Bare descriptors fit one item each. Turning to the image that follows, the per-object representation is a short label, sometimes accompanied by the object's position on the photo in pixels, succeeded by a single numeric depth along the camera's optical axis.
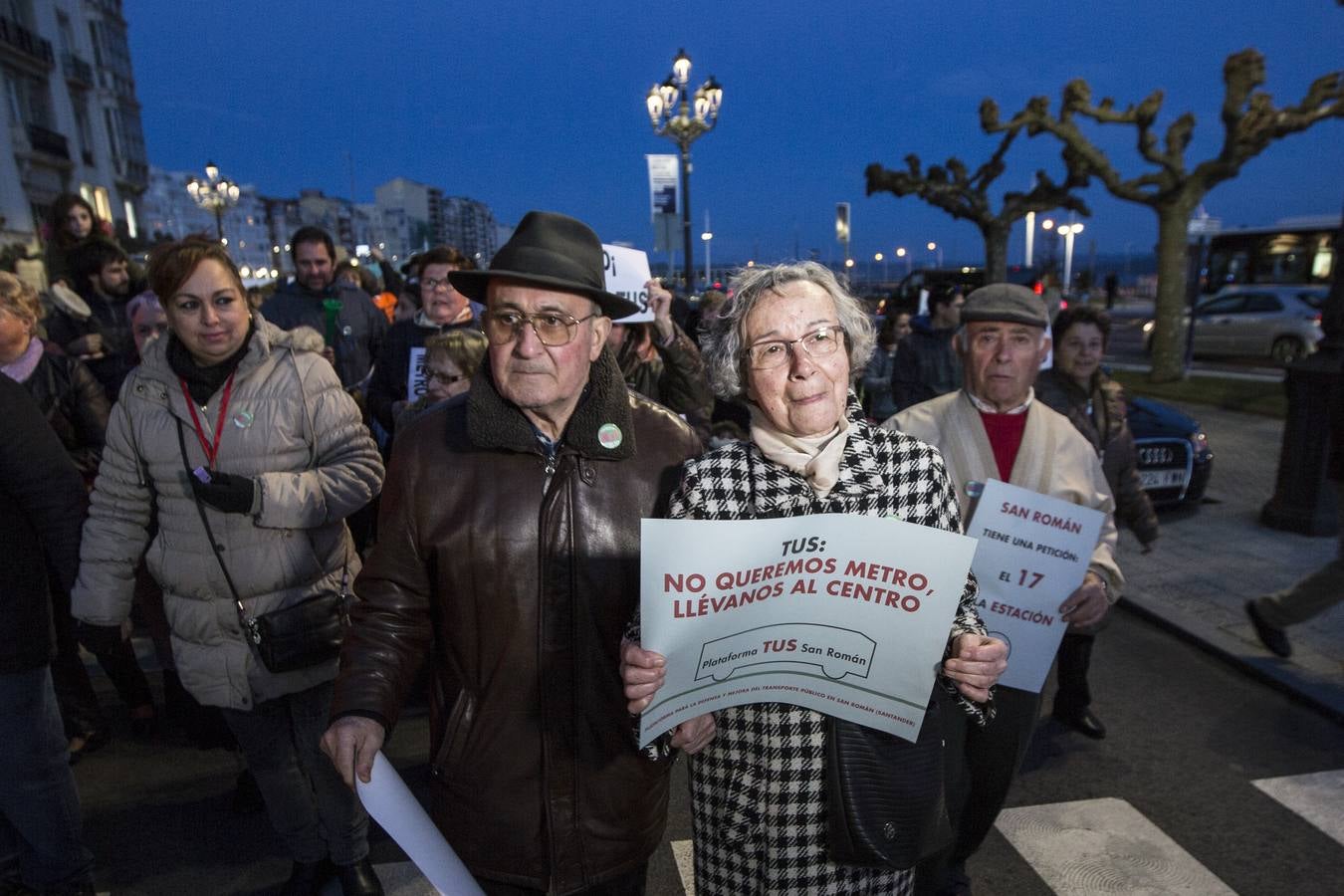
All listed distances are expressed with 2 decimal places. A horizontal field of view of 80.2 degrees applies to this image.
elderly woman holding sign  1.77
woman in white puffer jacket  2.62
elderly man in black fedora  1.88
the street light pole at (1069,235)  45.26
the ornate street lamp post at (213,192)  24.38
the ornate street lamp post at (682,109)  14.41
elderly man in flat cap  2.60
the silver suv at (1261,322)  19.41
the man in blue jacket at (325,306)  5.88
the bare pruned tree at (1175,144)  13.71
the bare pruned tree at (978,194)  25.08
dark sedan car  7.27
